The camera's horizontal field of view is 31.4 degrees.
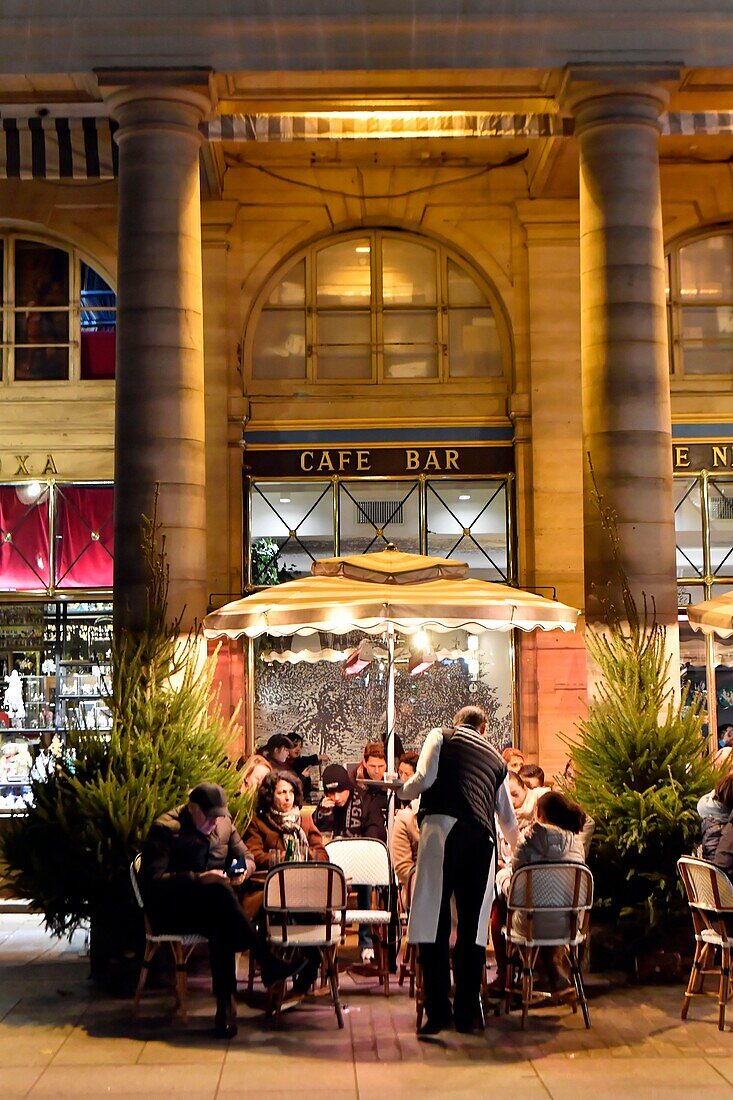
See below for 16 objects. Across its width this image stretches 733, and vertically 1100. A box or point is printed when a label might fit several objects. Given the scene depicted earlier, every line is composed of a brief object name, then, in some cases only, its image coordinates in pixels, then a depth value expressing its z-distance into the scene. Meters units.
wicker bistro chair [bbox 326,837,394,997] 9.59
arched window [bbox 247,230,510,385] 17.00
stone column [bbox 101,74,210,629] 12.06
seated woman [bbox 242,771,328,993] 9.32
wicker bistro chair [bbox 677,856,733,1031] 8.14
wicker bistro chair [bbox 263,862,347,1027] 8.27
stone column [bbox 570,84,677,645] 12.05
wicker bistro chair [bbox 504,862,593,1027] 8.20
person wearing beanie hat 10.91
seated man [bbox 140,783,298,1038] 8.16
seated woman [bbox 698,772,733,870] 8.55
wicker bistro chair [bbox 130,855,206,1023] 8.36
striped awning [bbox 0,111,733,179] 13.98
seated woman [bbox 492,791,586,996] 8.31
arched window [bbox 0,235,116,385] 16.91
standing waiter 7.99
